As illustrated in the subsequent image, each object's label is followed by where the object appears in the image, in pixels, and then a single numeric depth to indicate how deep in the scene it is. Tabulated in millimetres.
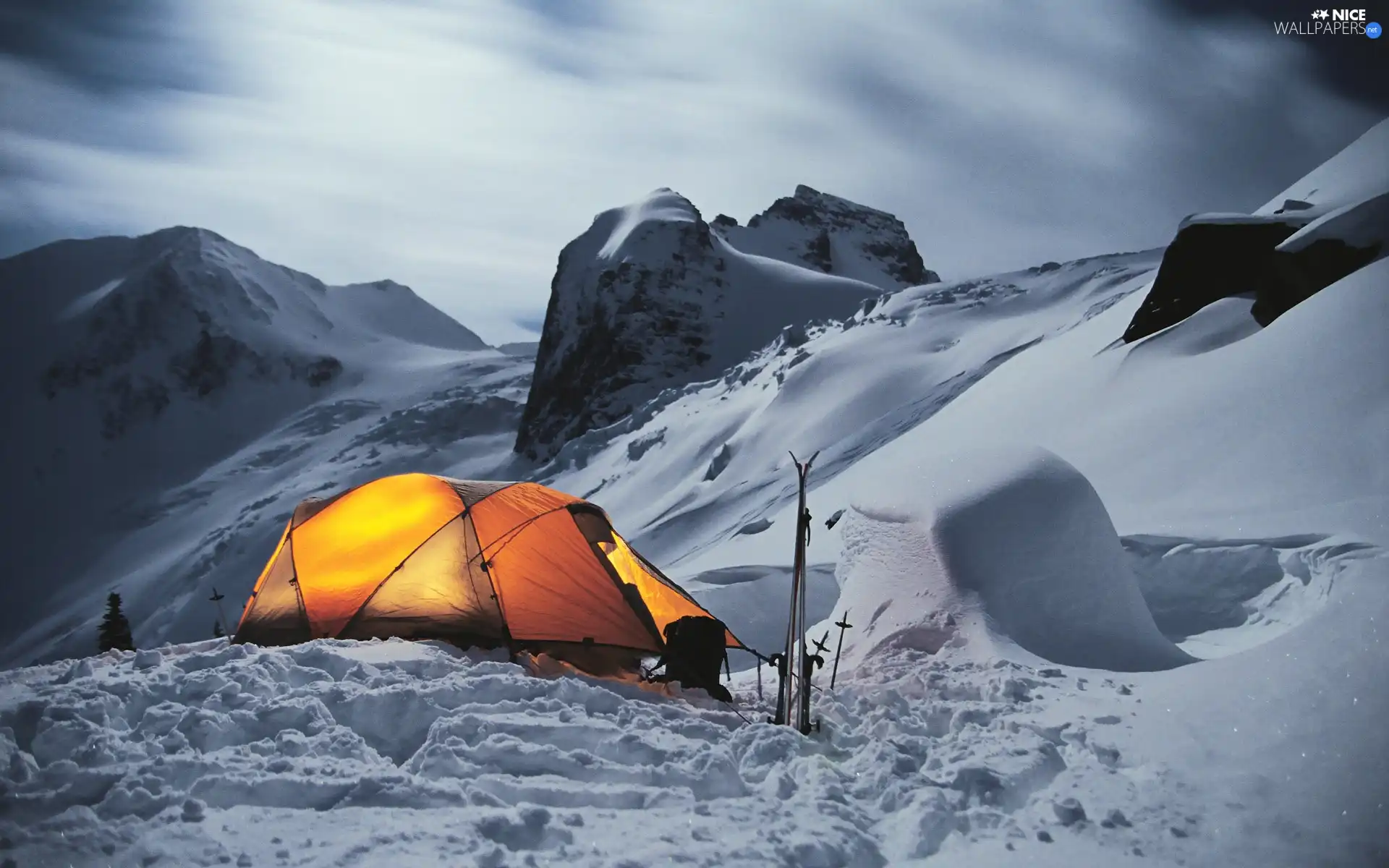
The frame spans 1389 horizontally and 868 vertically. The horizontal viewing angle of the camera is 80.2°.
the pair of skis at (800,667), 4809
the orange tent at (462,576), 6363
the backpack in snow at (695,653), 5867
